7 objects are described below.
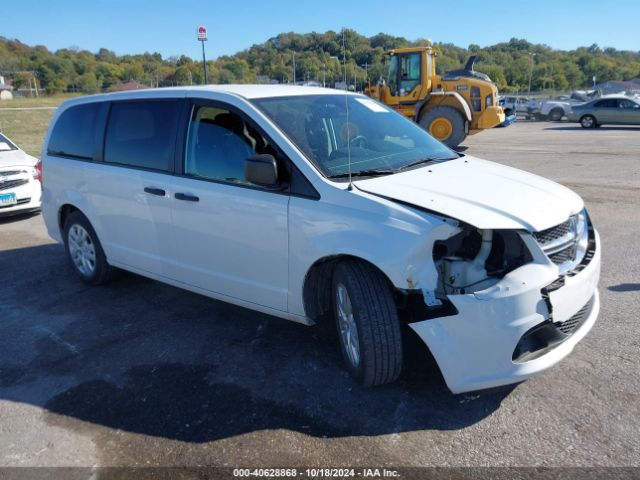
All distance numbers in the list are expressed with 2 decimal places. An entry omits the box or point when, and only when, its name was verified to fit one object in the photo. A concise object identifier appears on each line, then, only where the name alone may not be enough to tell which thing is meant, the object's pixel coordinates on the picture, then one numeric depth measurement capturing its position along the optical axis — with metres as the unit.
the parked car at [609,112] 23.64
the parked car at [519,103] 32.75
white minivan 2.84
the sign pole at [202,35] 15.57
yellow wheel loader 16.16
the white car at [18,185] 8.18
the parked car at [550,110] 29.38
